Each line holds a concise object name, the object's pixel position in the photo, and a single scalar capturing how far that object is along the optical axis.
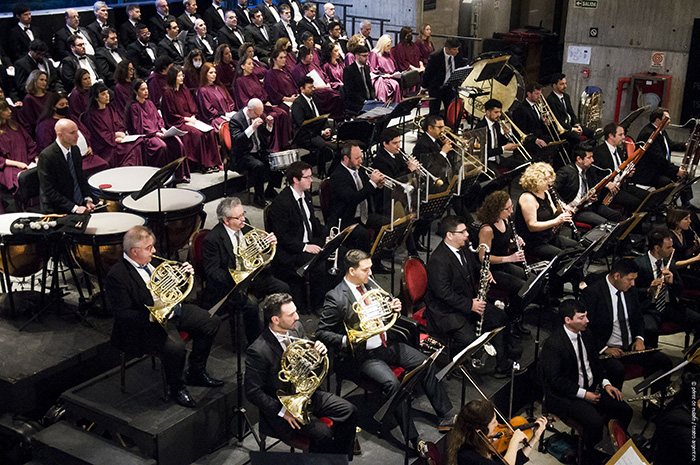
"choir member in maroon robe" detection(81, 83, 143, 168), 8.45
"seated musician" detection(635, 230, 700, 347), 7.00
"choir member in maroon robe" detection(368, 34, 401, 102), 11.55
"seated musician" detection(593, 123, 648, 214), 9.08
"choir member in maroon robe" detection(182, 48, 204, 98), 10.17
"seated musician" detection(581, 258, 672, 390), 6.36
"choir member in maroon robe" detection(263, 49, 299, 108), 10.70
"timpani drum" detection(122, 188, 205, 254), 6.61
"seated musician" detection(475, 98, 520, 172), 9.25
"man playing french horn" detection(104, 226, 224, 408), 5.31
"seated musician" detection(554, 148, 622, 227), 8.40
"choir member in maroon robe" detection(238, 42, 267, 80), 10.52
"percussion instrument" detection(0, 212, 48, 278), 6.01
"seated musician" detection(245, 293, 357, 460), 4.94
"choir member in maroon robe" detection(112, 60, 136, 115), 9.27
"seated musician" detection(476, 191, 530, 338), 6.73
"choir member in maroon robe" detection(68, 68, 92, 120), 8.96
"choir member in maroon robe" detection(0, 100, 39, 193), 7.75
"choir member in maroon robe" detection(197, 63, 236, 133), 9.88
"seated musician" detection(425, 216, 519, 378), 6.09
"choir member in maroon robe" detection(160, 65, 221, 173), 9.46
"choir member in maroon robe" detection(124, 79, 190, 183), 8.86
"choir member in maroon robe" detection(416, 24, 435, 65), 13.28
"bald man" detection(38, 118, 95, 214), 6.68
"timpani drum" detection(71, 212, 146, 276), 6.02
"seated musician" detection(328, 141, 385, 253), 7.38
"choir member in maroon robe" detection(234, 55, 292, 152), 9.91
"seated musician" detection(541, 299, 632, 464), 5.66
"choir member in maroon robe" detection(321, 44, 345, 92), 11.65
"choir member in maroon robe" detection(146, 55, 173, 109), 9.84
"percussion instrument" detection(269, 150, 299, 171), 8.48
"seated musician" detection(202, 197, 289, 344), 5.99
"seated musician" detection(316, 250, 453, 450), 5.47
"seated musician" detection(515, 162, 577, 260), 7.36
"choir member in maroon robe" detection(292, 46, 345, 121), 10.91
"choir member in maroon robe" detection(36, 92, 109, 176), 8.06
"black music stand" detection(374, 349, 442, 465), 4.60
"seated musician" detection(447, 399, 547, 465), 4.57
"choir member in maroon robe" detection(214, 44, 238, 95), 10.95
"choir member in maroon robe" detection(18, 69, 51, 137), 8.70
